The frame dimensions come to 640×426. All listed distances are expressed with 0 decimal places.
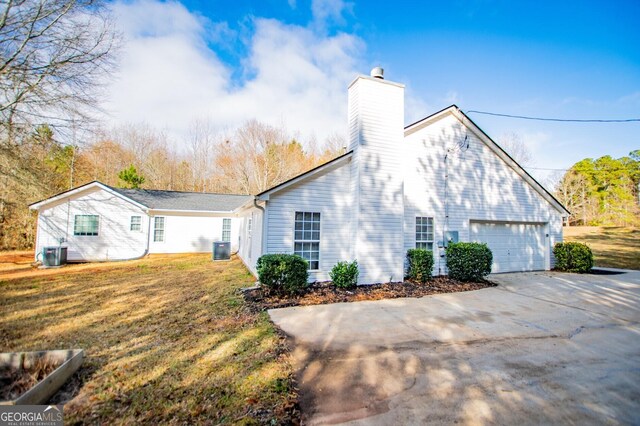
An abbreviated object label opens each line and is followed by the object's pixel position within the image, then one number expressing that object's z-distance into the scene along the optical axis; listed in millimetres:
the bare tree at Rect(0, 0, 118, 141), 9305
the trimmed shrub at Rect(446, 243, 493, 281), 8930
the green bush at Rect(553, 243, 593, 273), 11031
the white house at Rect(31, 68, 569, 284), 8359
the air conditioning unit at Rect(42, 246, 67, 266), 11977
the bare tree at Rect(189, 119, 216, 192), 29938
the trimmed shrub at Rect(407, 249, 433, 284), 8922
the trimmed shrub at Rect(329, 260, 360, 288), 7984
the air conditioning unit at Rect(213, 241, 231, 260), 14086
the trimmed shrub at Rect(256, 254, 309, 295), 6965
